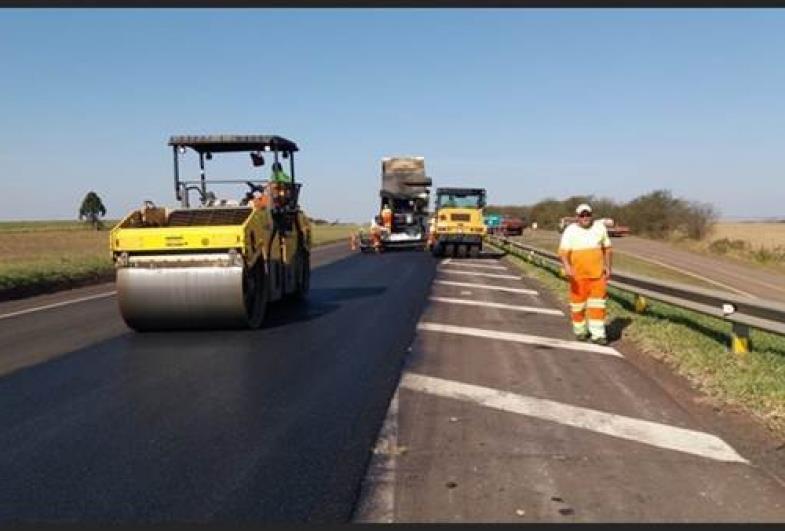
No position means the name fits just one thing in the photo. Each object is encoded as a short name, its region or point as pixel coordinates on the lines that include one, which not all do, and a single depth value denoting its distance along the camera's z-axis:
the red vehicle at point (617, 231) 56.78
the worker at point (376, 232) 34.94
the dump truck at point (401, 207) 35.28
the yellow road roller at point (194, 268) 10.38
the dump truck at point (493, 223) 48.13
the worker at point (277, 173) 12.96
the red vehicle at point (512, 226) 62.97
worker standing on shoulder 9.57
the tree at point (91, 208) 111.81
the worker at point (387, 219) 35.19
